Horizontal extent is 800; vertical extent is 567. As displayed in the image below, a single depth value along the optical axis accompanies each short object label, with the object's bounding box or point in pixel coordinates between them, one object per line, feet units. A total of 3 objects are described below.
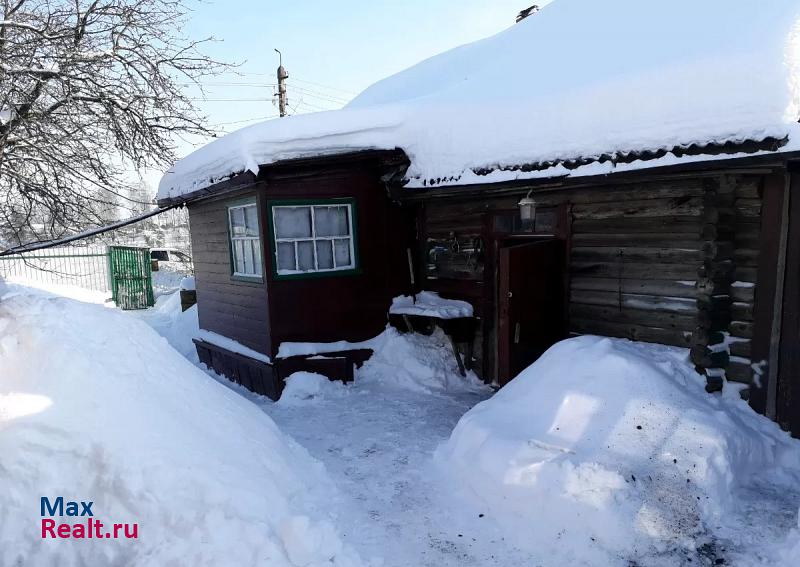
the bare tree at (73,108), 15.62
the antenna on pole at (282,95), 68.44
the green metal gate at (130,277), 57.26
